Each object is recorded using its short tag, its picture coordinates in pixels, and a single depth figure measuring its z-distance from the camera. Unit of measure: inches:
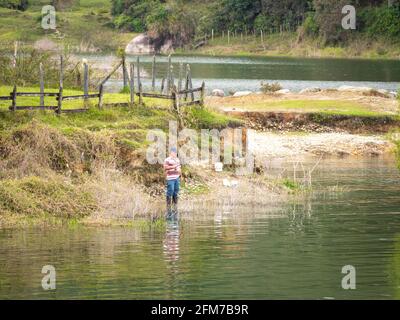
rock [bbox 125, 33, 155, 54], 5782.5
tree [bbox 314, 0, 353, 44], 5024.6
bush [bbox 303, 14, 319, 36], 5182.1
